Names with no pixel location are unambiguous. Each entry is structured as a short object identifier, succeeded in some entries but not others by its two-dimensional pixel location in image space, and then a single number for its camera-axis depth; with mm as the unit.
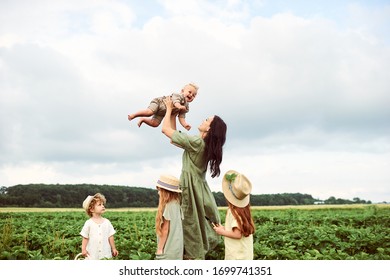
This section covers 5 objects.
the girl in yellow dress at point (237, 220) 4438
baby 5289
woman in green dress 4984
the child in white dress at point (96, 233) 5254
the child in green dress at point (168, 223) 4734
